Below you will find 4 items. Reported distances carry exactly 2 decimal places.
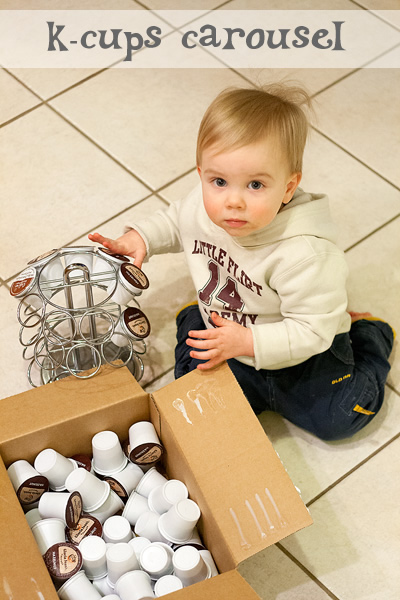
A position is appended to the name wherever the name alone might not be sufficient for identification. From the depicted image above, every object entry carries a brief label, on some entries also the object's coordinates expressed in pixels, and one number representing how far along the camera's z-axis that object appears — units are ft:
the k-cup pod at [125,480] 3.46
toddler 3.13
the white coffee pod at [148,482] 3.47
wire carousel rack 3.38
